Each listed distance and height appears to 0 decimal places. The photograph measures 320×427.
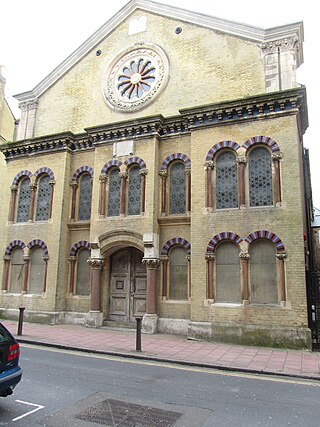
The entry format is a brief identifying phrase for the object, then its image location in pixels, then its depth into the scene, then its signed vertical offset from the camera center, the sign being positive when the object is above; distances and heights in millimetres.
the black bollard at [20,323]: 12811 -1368
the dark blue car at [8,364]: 5425 -1233
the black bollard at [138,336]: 10781 -1503
